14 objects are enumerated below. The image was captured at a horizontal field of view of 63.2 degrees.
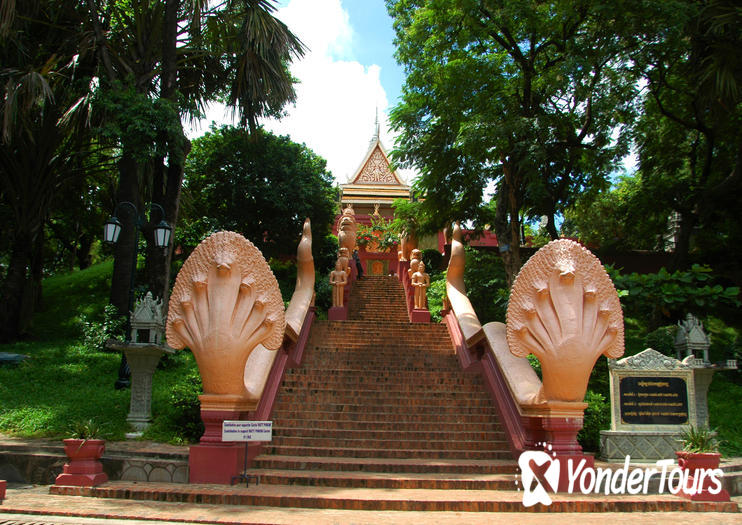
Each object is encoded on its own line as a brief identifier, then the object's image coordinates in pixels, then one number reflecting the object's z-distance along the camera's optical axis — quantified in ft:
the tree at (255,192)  61.26
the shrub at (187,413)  26.00
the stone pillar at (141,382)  26.18
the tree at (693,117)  36.47
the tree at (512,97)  37.86
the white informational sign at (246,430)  20.12
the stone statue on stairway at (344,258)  44.68
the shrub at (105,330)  38.01
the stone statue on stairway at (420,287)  43.70
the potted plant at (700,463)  19.89
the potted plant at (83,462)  20.51
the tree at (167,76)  35.04
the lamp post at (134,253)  30.50
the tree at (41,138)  39.99
